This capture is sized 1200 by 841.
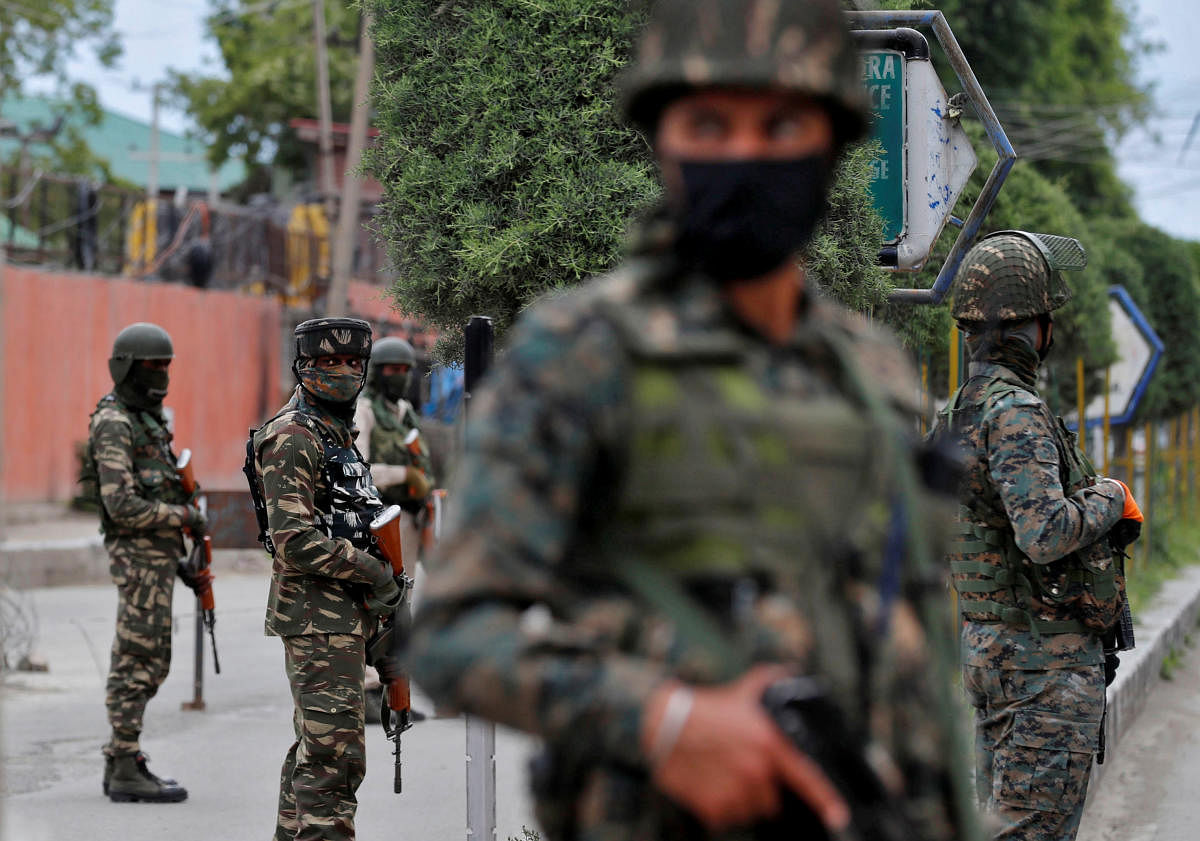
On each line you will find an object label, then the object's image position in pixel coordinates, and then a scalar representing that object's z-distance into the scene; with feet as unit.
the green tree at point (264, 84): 216.95
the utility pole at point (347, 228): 112.57
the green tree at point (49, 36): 207.10
